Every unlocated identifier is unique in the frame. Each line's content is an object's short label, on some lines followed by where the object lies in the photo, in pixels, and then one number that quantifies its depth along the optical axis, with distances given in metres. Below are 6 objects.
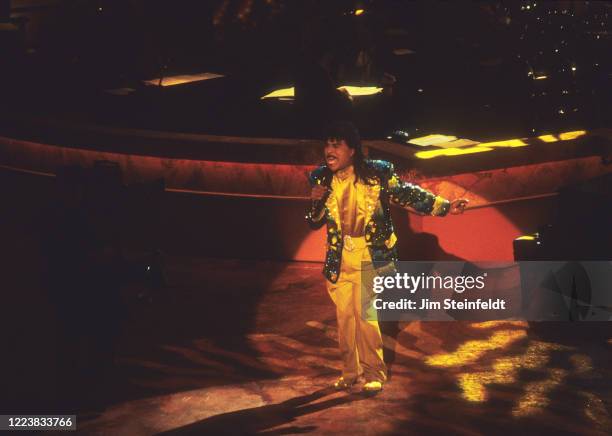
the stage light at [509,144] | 19.33
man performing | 14.32
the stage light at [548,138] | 19.45
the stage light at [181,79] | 26.14
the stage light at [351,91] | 23.34
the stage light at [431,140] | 20.19
